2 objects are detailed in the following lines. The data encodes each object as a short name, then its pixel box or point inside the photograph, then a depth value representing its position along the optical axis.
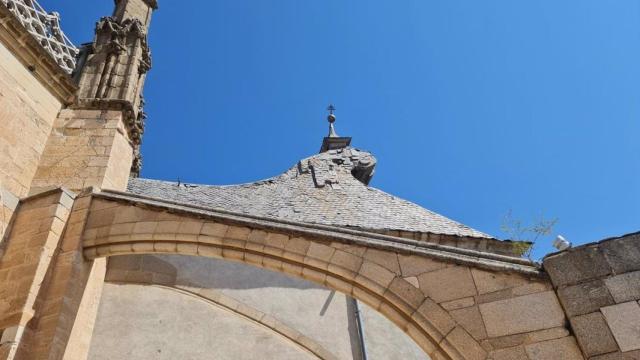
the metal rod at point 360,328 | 7.04
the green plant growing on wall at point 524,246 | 7.65
